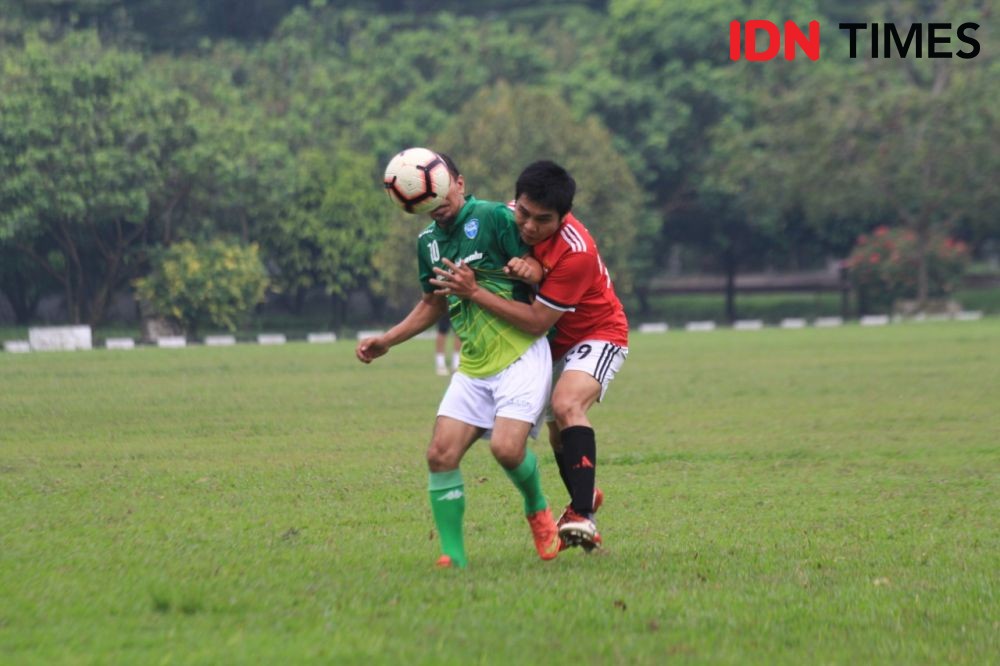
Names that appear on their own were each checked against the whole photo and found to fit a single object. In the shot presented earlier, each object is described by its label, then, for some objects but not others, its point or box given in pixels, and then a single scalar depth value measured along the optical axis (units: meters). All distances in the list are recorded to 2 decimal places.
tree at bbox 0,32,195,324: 93.94
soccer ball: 14.66
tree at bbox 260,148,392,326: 110.87
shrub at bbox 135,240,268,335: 98.00
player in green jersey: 14.78
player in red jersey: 14.54
